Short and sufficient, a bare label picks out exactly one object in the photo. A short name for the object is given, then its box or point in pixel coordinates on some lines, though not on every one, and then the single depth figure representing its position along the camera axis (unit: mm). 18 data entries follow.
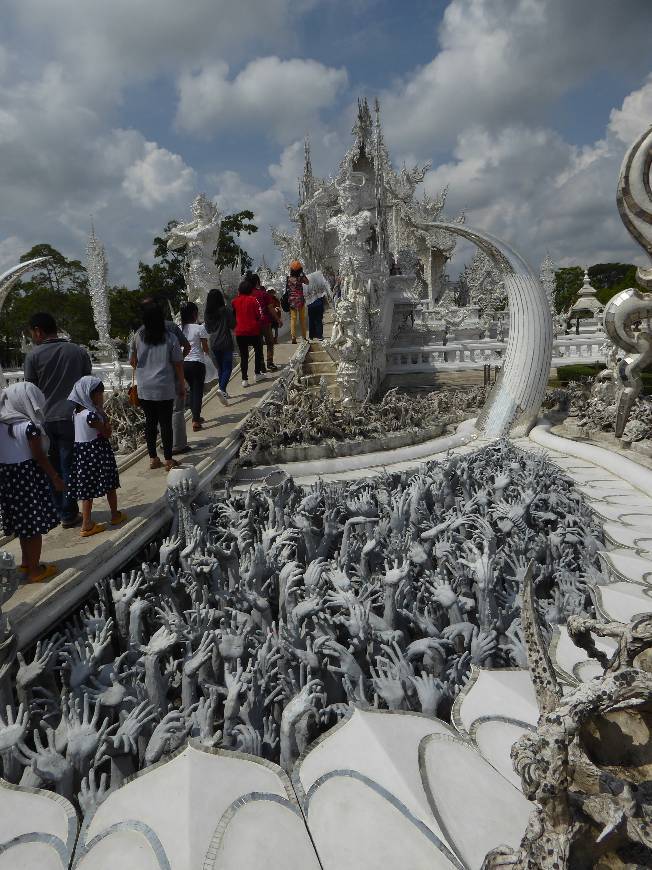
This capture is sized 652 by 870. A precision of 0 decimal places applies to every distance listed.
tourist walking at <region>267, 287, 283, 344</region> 9408
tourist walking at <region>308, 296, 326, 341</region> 11781
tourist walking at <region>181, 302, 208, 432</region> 6520
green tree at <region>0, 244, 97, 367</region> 34531
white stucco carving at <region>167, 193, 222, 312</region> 13922
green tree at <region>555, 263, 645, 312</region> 47391
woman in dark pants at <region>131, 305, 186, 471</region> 5113
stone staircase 10062
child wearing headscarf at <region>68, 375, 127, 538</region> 4090
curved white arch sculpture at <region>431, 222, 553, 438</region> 8477
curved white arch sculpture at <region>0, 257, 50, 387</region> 7371
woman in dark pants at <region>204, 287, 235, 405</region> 7570
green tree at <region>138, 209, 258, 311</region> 35344
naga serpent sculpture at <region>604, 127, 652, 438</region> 6539
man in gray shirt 4258
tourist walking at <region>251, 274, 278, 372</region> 8414
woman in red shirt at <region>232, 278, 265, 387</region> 8188
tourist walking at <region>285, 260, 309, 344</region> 10384
